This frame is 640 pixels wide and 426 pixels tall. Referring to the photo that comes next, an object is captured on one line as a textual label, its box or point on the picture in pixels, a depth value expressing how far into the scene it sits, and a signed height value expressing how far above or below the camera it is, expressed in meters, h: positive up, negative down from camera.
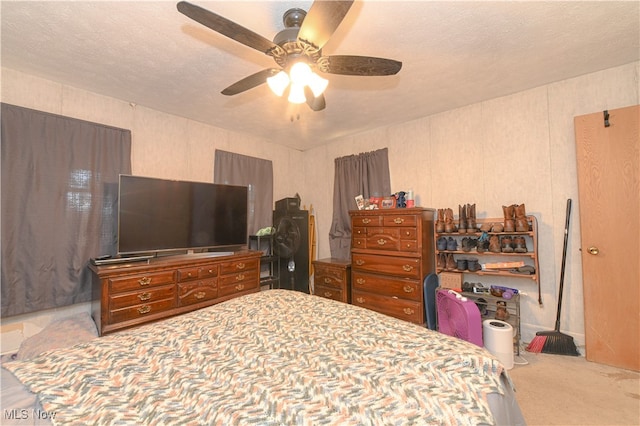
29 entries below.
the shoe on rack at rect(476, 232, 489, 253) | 2.70 -0.22
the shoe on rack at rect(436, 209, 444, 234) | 2.94 +0.01
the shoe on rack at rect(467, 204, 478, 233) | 2.77 +0.04
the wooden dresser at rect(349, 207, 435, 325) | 2.86 -0.42
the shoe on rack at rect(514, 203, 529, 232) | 2.51 +0.03
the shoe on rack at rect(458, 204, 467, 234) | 2.80 +0.02
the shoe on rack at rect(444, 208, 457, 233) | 2.89 +0.00
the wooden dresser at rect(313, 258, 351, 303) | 3.45 -0.76
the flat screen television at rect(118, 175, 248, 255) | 2.54 +0.10
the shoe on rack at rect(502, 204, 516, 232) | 2.57 +0.04
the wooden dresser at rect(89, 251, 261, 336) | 2.22 -0.60
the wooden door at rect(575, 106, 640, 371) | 2.17 -0.10
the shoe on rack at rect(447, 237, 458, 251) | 2.89 -0.25
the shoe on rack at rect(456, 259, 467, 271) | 2.84 -0.47
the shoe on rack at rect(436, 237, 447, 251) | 2.95 -0.24
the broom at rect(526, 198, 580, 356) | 2.40 -1.11
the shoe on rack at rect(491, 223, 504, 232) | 2.64 -0.05
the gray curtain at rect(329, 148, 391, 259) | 3.71 +0.56
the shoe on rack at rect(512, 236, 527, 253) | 2.54 -0.23
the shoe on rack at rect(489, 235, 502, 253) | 2.63 -0.22
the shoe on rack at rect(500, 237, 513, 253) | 2.59 -0.23
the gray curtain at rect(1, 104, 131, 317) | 2.22 +0.20
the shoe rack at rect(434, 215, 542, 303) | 2.50 -0.33
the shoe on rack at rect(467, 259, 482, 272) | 2.79 -0.47
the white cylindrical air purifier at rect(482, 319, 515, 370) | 2.22 -1.04
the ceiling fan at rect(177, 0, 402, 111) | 1.19 +0.96
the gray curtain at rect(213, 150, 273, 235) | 3.64 +0.68
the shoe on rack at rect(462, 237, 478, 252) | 2.88 -0.24
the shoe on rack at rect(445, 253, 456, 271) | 2.91 -0.46
